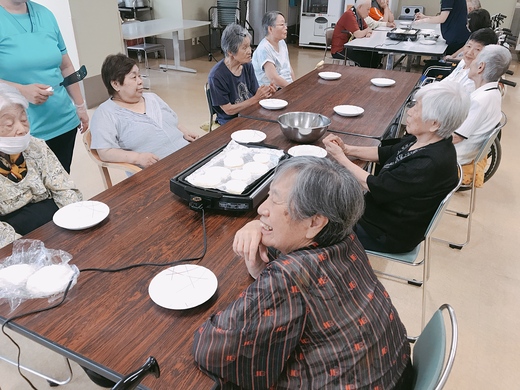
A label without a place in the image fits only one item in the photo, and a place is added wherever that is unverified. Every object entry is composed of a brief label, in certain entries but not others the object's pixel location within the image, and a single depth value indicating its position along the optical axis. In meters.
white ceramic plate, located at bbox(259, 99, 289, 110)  2.54
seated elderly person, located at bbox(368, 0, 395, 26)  6.03
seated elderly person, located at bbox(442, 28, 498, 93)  2.85
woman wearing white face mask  1.57
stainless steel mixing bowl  2.02
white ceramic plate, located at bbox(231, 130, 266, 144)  2.05
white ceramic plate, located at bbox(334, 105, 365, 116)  2.44
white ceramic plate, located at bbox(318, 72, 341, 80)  3.18
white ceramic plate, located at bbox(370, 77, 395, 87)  3.04
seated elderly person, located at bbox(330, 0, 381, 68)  5.06
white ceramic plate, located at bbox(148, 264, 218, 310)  1.06
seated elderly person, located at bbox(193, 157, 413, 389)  0.88
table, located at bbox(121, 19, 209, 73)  5.14
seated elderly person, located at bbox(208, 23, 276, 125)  2.66
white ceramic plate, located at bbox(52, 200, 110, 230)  1.36
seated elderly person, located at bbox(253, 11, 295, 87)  3.25
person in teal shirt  1.97
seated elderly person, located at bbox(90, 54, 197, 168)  2.06
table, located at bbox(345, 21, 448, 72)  4.39
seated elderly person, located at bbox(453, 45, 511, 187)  2.34
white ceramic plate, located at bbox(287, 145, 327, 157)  1.90
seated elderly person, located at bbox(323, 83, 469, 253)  1.60
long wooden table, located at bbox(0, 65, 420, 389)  0.94
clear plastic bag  1.09
